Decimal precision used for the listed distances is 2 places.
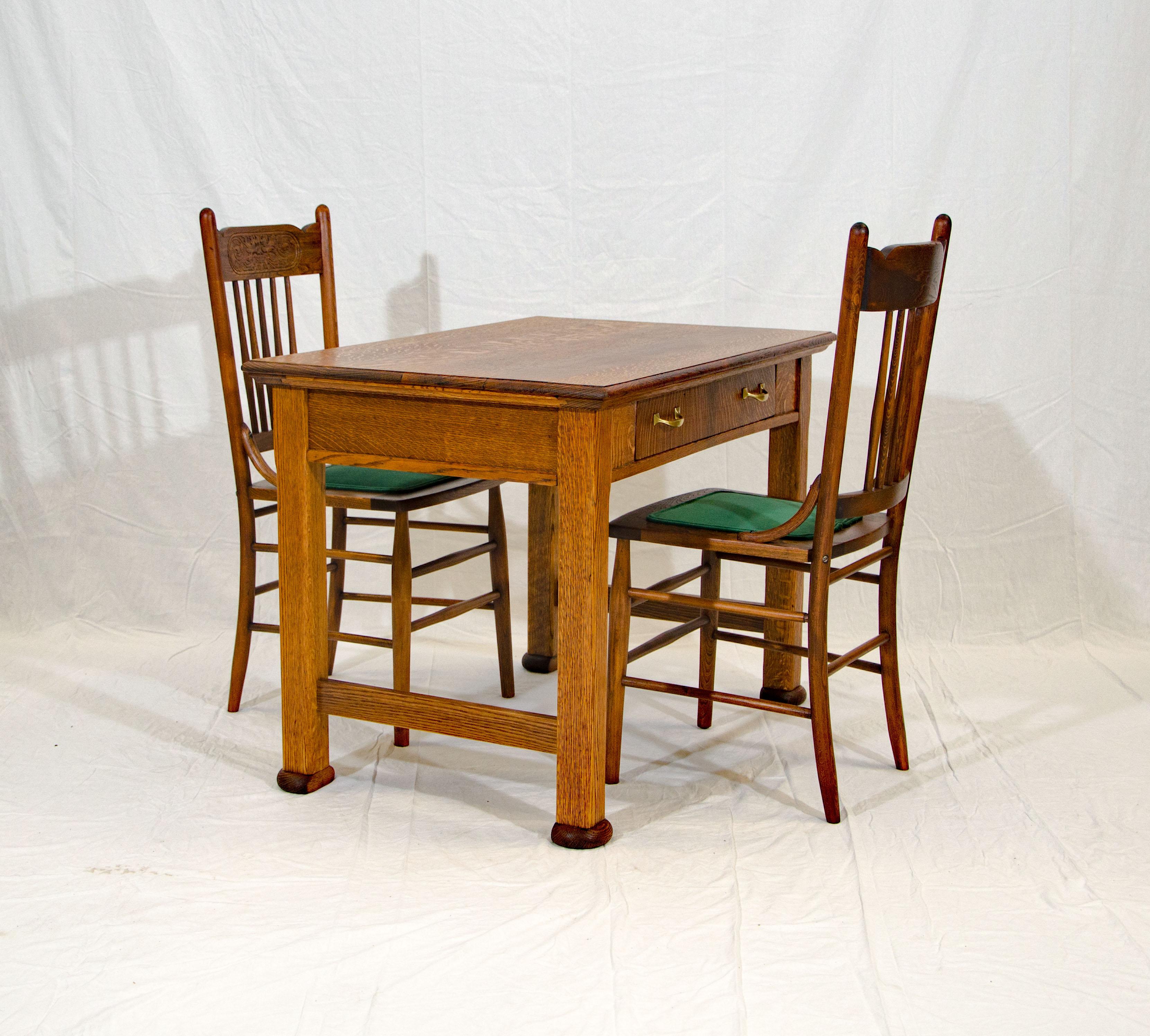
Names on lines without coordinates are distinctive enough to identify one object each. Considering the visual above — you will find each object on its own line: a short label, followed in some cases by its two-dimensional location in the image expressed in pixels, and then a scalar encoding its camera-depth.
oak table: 2.56
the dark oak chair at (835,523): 2.66
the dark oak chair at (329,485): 3.18
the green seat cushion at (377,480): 3.21
